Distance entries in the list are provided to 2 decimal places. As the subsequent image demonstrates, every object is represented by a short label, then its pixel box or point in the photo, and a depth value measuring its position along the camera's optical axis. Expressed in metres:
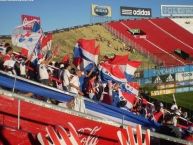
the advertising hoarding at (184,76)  33.22
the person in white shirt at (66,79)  10.11
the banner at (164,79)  31.62
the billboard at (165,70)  31.76
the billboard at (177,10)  80.01
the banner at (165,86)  30.82
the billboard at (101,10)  74.88
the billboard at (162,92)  28.68
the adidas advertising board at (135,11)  79.77
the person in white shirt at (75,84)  9.91
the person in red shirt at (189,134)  9.22
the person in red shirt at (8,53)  11.22
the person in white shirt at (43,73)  11.16
